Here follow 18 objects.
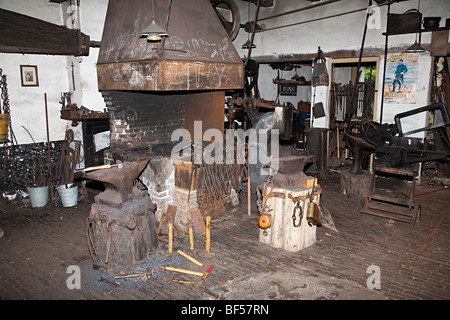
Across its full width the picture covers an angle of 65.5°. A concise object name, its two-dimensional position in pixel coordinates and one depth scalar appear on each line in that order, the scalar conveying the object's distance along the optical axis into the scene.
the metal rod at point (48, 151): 6.86
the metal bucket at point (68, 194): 6.51
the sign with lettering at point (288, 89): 12.92
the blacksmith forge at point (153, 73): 4.89
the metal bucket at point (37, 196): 6.47
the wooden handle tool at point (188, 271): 4.09
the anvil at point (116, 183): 4.24
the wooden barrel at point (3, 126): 6.01
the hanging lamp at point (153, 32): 4.35
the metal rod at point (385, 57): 7.28
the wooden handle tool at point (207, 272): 4.02
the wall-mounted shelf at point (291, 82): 12.59
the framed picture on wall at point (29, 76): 6.60
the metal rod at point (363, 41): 7.52
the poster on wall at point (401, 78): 7.44
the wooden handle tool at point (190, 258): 4.35
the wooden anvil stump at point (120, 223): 4.19
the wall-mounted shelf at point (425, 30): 6.92
